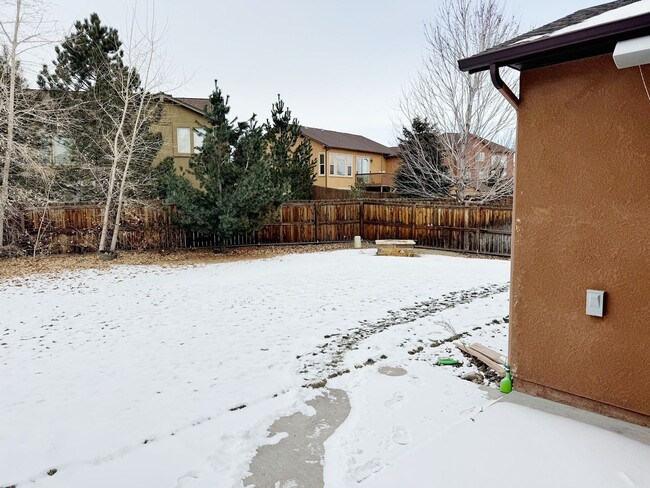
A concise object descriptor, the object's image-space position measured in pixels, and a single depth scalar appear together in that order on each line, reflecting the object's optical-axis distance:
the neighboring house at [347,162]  28.27
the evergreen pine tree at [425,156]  16.36
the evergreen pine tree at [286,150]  18.91
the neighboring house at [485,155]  14.81
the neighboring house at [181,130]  20.91
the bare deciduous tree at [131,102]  12.65
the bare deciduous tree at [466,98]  14.50
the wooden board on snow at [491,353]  4.58
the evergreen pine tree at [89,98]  14.26
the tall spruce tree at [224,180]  12.25
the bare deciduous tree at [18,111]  11.52
